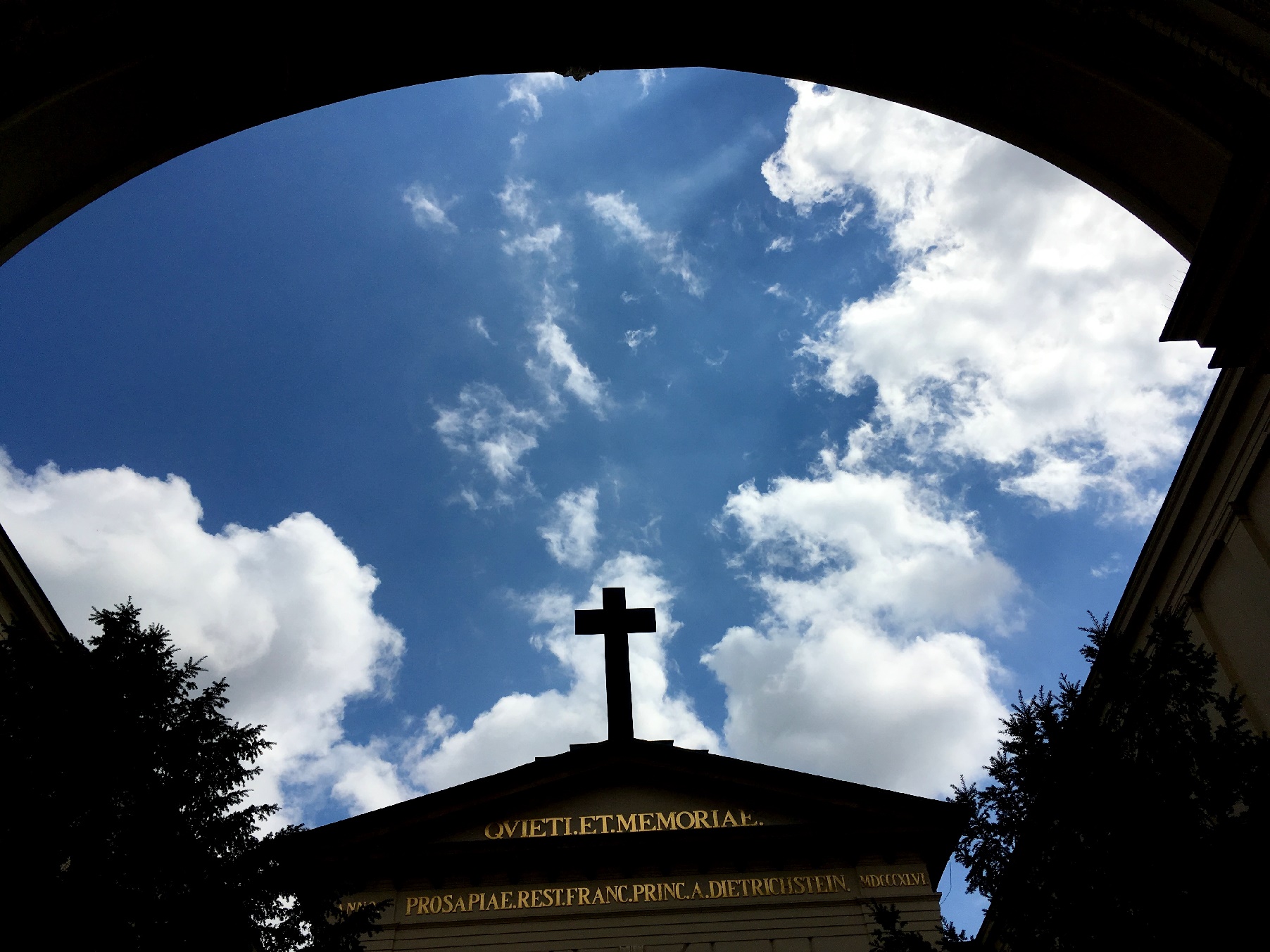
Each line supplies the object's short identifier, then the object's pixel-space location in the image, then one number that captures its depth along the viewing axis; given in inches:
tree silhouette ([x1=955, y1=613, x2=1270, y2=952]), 256.5
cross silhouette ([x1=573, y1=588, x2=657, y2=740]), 687.7
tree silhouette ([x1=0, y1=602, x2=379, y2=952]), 280.8
